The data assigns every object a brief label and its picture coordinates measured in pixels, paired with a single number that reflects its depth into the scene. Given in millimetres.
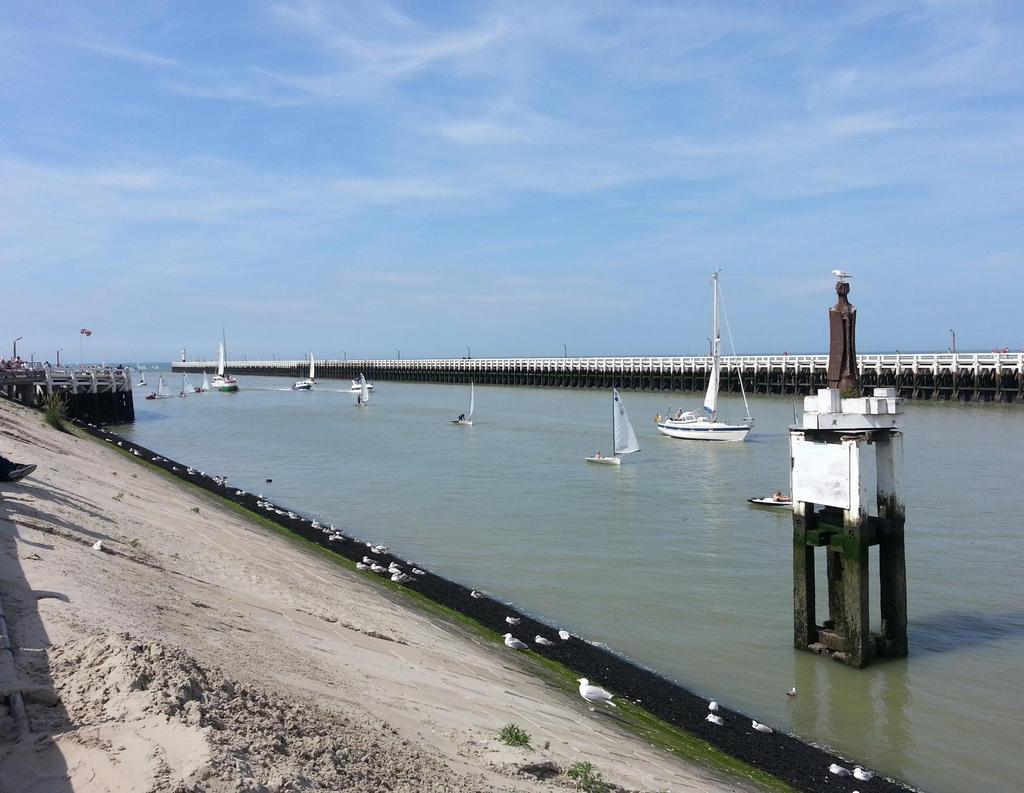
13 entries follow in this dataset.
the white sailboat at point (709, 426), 47500
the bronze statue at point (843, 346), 13336
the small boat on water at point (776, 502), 26959
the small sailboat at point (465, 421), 61875
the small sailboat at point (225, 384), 113938
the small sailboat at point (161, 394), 102175
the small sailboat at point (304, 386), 123062
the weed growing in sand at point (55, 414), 30344
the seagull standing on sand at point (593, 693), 10328
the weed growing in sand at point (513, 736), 7195
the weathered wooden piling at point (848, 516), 12484
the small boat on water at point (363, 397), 84688
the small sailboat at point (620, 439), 39031
